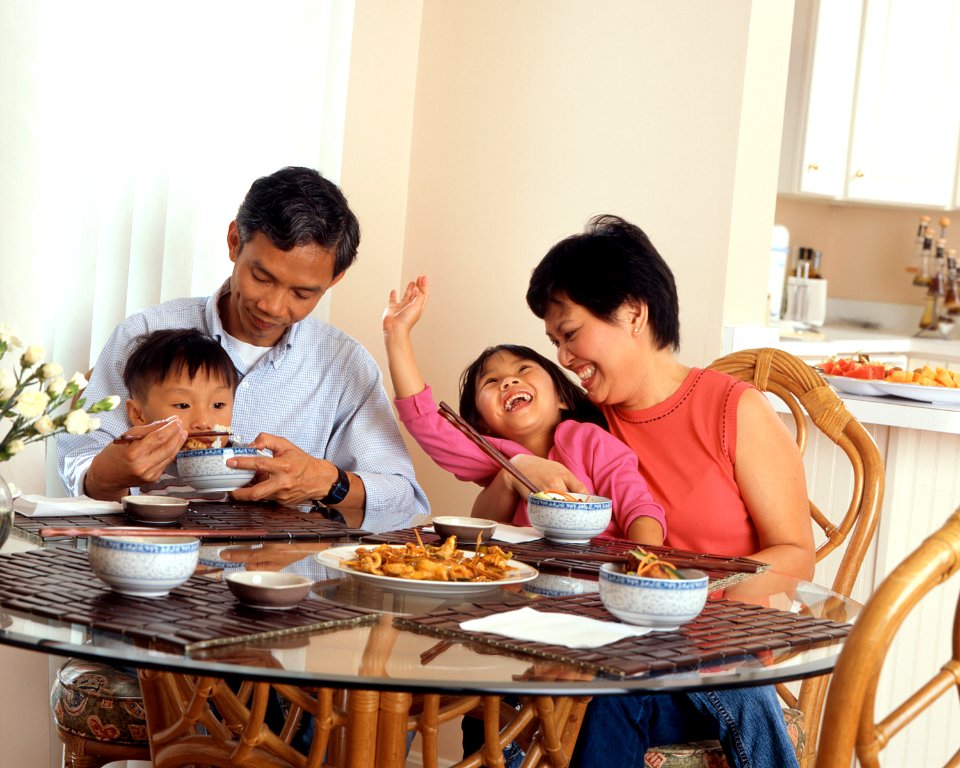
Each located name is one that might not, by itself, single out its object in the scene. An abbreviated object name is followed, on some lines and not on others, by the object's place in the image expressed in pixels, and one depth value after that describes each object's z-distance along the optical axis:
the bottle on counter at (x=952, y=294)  5.15
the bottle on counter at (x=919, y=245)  5.34
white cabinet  4.47
